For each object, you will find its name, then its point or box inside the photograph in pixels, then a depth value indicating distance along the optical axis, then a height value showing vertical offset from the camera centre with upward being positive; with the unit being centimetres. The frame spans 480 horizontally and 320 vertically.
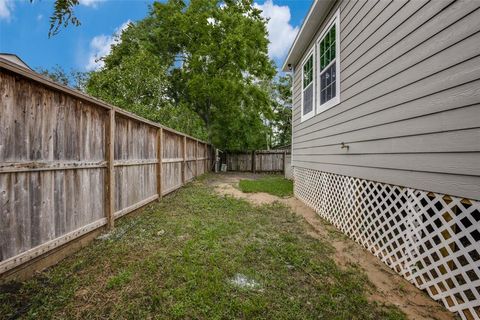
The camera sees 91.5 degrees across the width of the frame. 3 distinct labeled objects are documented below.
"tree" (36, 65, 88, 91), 985 +343
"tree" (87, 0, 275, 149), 1569 +683
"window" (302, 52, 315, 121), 574 +174
